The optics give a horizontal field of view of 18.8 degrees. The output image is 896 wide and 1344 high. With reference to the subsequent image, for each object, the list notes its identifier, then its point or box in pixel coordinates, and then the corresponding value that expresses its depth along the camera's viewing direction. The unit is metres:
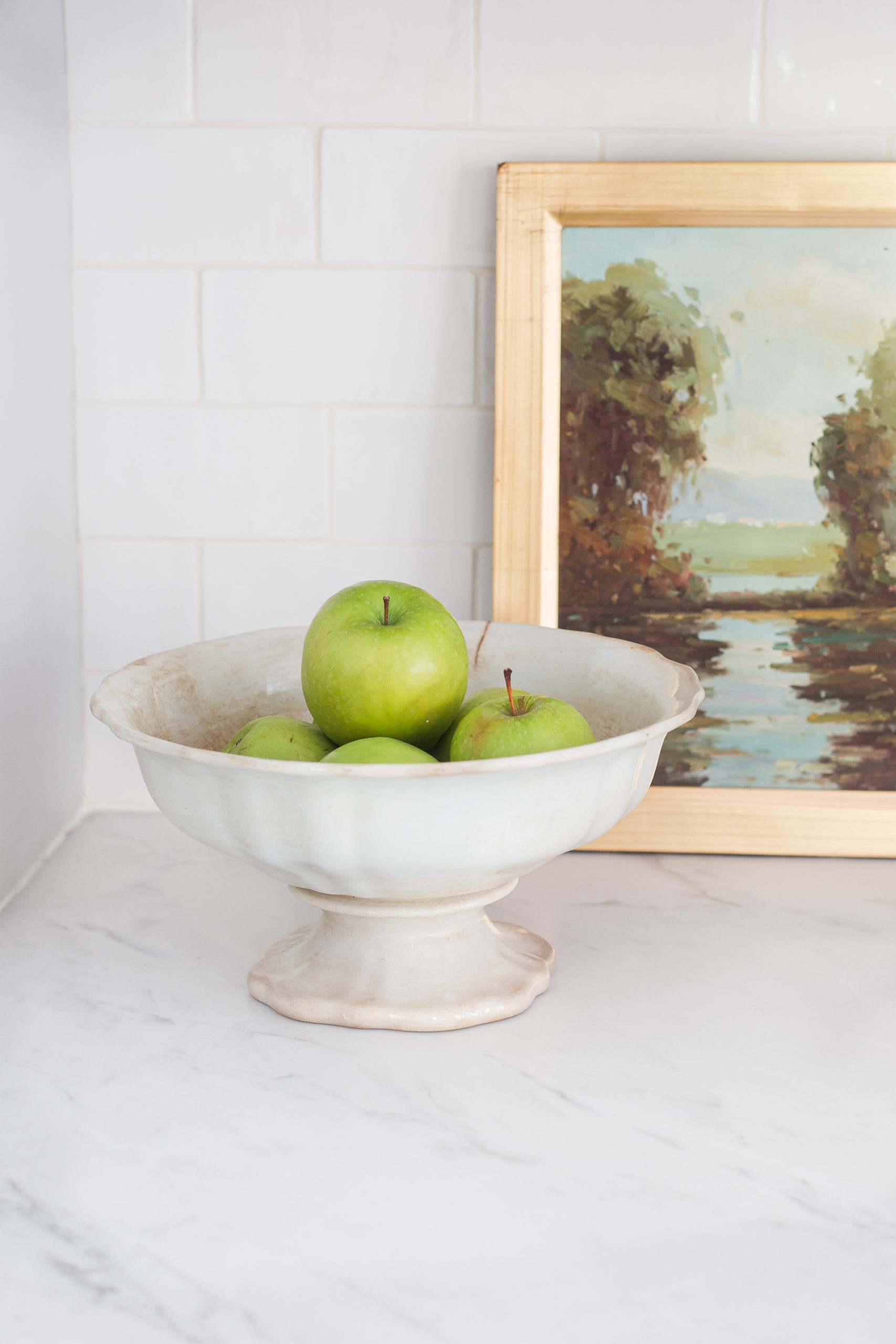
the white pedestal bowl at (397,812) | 1.26
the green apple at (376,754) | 1.29
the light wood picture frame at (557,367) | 1.46
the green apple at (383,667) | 1.32
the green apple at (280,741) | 1.32
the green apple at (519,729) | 1.30
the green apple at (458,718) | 1.34
